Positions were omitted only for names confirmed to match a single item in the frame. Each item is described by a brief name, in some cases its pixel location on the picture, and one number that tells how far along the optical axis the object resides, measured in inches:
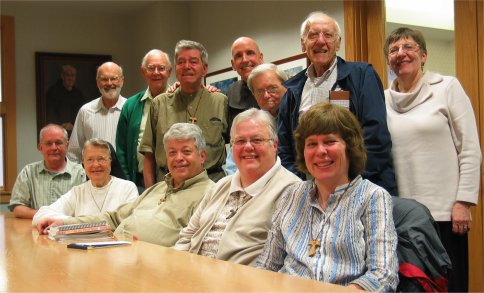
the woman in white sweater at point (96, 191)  131.1
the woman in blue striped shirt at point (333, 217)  70.3
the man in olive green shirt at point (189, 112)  132.5
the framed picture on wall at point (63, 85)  251.9
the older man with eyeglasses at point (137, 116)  147.9
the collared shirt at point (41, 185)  153.9
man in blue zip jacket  97.4
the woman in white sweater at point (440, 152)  99.3
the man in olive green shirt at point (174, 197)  109.1
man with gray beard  169.9
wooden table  62.9
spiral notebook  105.4
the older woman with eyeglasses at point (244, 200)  88.4
